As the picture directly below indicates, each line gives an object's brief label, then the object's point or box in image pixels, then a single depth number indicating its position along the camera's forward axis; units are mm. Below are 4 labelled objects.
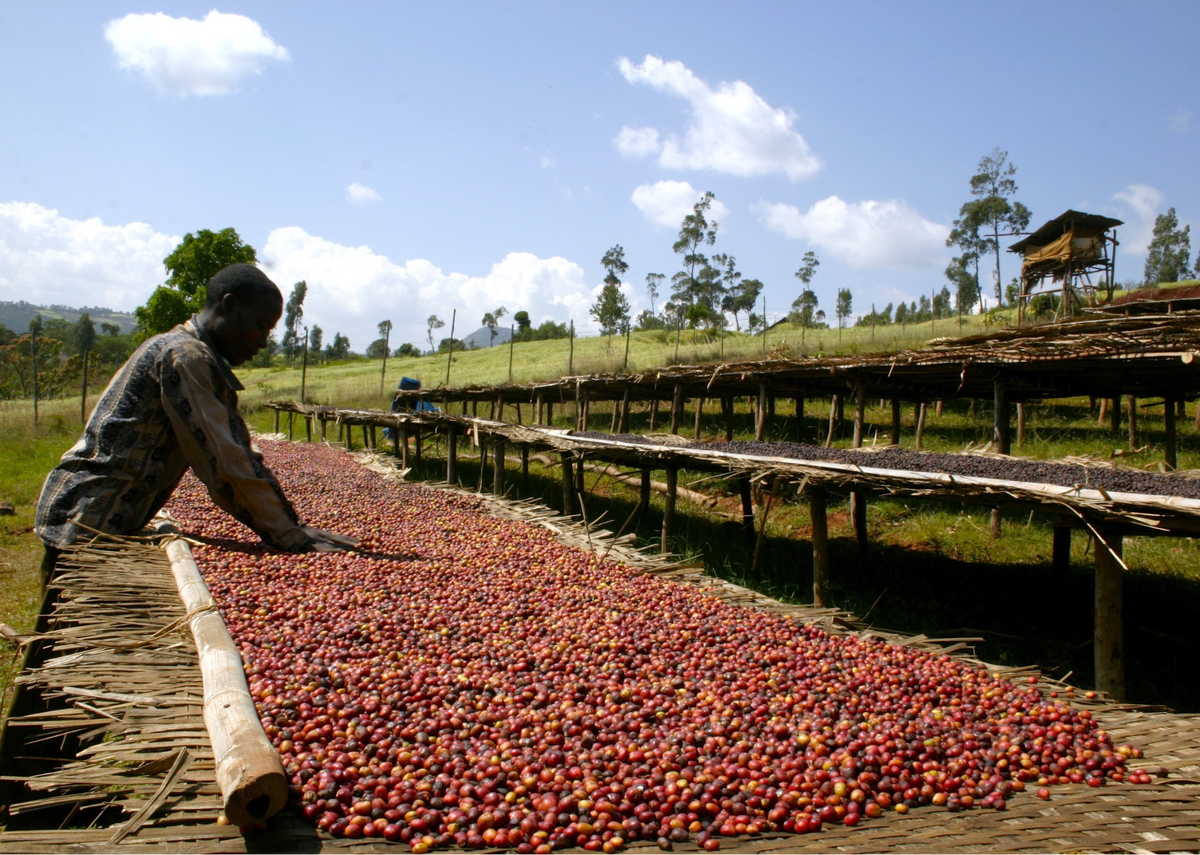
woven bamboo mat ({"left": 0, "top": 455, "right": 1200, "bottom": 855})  1232
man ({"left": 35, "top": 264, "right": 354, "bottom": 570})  2377
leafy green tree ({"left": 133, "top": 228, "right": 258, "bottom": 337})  29141
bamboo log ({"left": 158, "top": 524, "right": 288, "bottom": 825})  1203
